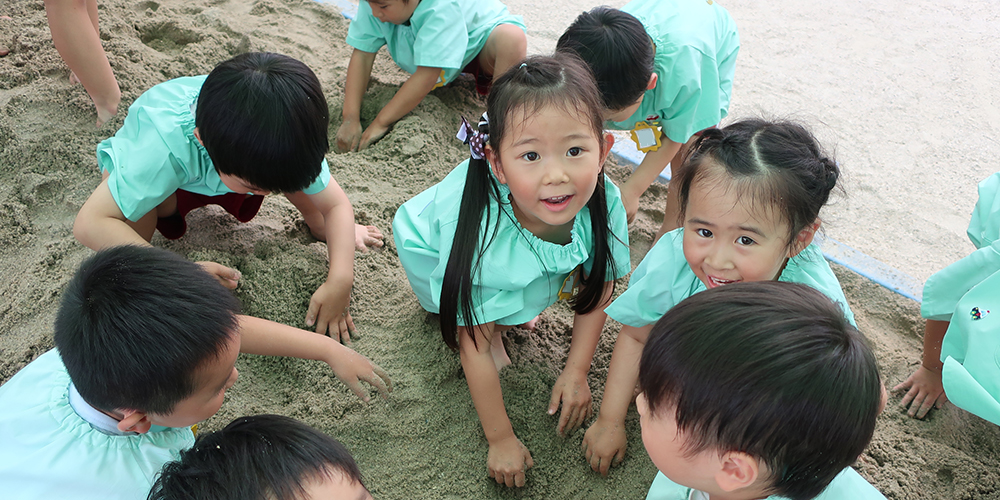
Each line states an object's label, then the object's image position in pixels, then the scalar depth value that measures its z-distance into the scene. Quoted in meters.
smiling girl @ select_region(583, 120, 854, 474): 1.23
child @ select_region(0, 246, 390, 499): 1.03
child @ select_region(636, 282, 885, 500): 0.86
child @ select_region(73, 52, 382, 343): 1.47
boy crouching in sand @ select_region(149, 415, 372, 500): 0.87
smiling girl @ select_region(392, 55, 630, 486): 1.30
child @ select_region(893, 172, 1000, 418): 1.35
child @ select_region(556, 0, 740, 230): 1.68
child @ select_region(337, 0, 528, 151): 2.28
